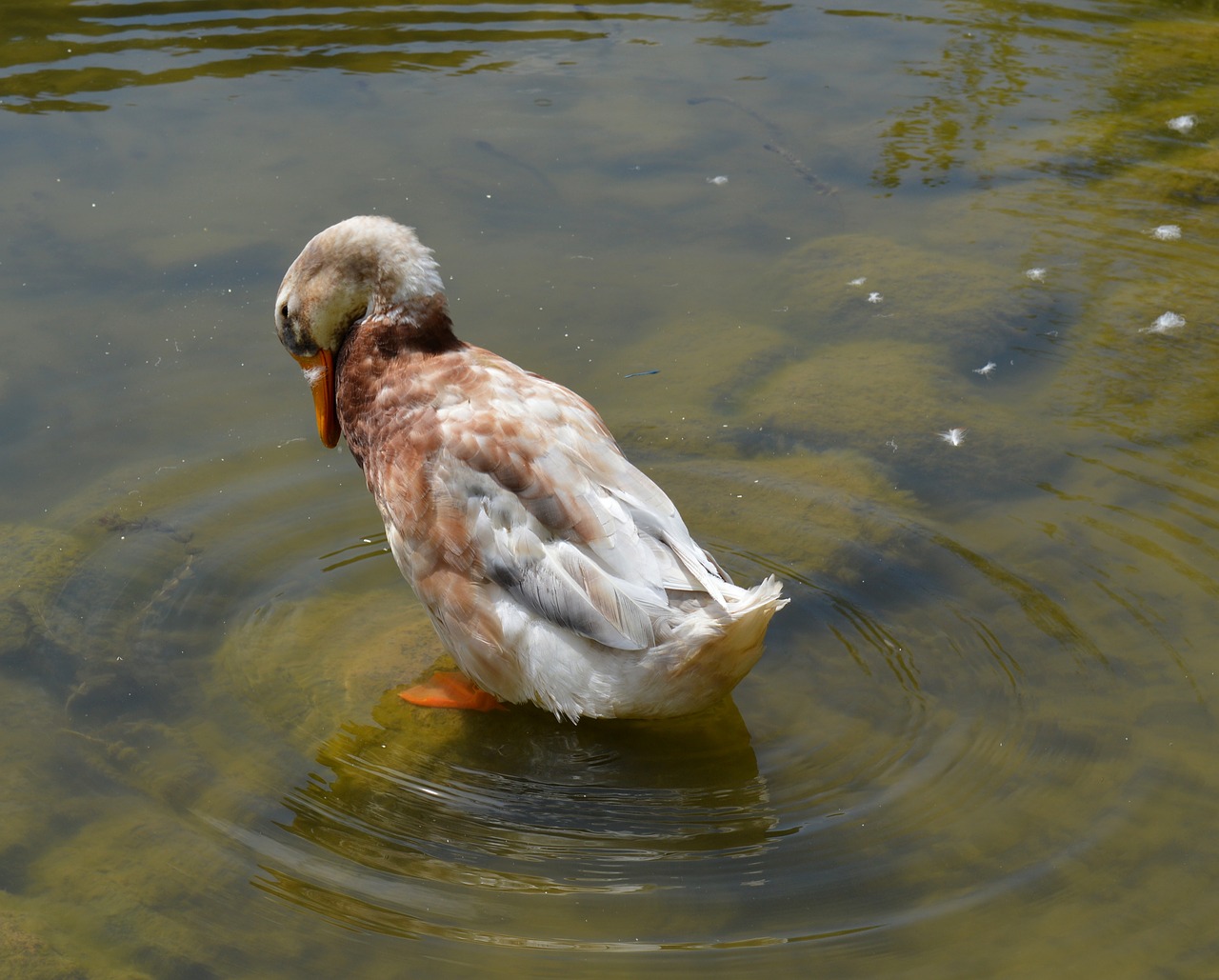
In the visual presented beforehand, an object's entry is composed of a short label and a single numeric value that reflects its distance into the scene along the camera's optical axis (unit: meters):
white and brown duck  3.49
